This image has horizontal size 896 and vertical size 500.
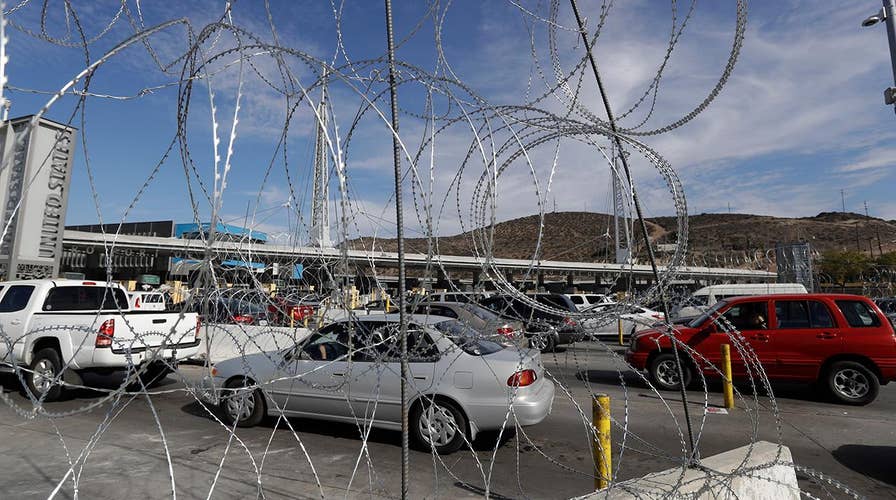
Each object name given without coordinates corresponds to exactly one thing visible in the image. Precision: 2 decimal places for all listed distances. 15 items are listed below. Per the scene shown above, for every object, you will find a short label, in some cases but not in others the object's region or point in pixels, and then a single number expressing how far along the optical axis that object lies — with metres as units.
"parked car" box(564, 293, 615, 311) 25.23
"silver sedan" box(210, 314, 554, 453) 5.48
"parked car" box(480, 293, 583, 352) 15.66
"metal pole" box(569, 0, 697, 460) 3.82
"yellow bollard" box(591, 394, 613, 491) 3.78
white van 20.81
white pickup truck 7.67
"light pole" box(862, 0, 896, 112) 7.54
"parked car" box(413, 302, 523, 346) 13.17
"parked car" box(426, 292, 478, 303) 19.66
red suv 8.07
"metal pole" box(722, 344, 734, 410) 7.65
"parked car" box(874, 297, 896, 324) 22.21
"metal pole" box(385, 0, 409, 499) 3.02
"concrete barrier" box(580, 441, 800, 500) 2.96
